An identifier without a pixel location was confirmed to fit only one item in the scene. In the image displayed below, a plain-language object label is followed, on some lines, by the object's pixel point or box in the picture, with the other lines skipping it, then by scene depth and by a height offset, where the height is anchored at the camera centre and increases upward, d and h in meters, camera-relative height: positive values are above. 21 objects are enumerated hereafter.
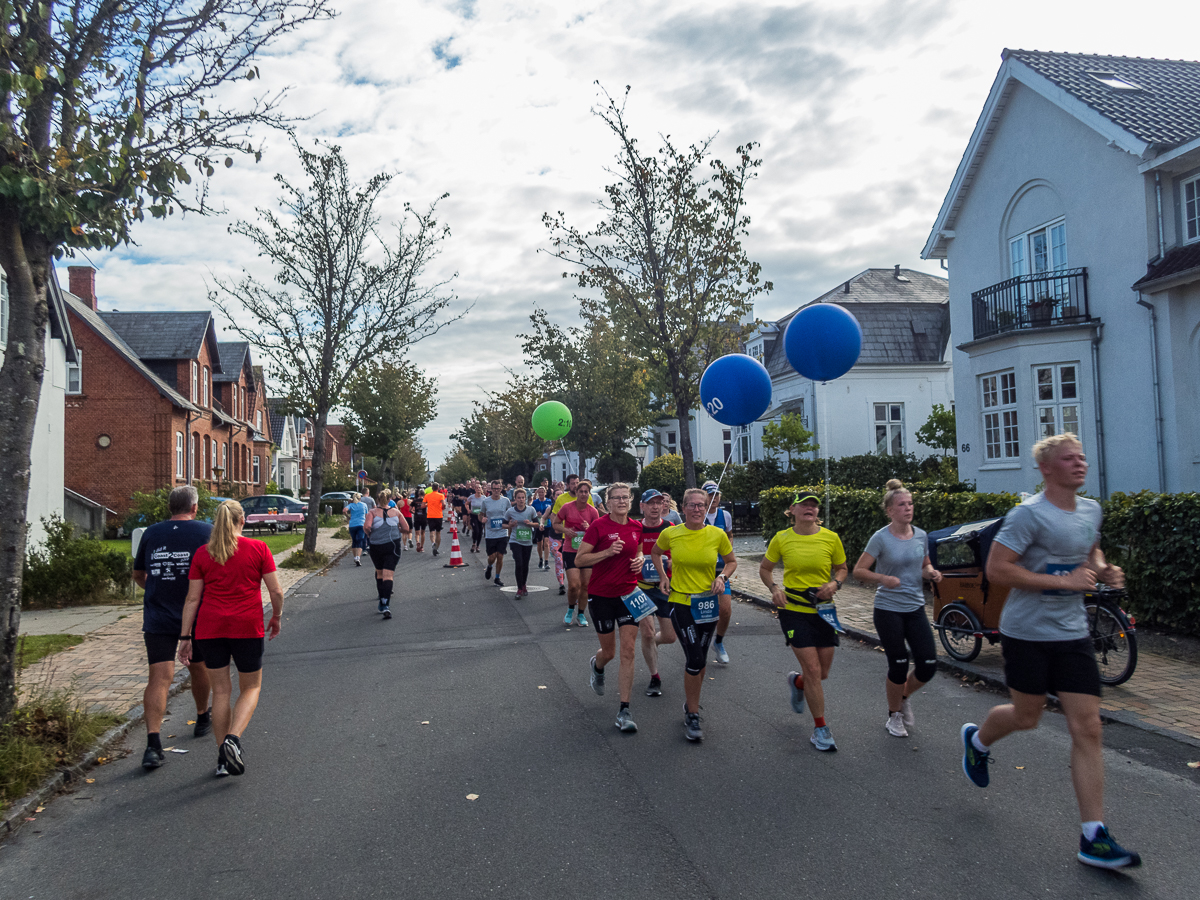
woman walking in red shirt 5.21 -0.78
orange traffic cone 19.06 -1.66
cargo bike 6.75 -1.22
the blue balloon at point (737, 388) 10.37 +1.02
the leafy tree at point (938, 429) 28.14 +1.22
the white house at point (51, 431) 18.06 +1.35
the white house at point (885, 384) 31.70 +3.14
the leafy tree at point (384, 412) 42.38 +3.59
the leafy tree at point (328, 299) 19.39 +4.25
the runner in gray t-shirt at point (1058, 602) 3.83 -0.63
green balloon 15.24 +1.02
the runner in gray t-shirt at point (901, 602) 5.68 -0.88
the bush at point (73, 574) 12.98 -1.22
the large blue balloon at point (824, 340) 10.13 +1.54
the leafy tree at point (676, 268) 17.23 +4.18
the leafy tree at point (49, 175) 5.36 +2.03
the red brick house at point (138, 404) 32.12 +3.36
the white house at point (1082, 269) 14.54 +3.69
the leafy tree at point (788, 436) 29.02 +1.20
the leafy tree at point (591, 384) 35.75 +3.87
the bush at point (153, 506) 23.17 -0.43
